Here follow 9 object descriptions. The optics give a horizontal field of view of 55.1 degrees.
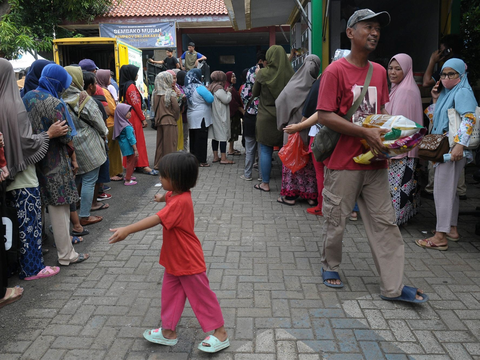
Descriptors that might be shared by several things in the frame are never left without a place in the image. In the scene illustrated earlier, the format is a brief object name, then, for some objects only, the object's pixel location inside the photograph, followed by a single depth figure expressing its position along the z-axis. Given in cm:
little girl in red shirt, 279
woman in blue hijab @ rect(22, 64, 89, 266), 419
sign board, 1939
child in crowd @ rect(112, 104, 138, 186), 749
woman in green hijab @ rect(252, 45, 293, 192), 670
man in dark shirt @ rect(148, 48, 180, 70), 1471
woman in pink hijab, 489
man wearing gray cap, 343
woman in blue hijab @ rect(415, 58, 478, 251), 438
